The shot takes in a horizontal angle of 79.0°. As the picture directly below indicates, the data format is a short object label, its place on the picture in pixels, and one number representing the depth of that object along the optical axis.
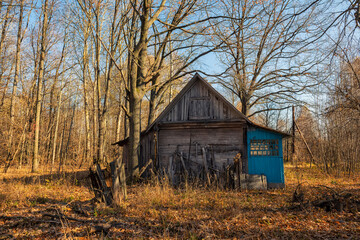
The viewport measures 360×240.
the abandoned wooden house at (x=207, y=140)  12.17
